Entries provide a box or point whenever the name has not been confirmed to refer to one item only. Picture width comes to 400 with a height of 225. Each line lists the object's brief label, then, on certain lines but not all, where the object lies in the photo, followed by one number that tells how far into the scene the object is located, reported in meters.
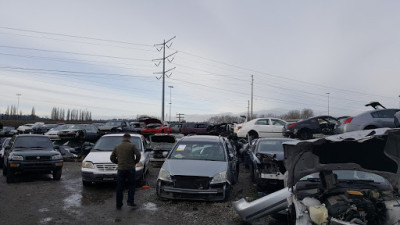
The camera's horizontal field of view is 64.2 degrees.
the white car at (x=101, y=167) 9.02
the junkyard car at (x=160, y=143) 13.40
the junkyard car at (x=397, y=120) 8.71
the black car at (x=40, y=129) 31.17
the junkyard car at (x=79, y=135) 16.19
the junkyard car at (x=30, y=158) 10.15
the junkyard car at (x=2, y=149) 13.60
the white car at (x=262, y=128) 18.39
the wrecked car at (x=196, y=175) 7.25
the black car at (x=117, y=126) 20.66
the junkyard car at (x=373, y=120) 12.80
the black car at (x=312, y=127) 16.27
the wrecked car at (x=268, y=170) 8.36
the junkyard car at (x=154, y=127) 22.56
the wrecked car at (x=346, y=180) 4.04
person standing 7.20
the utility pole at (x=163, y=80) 38.78
